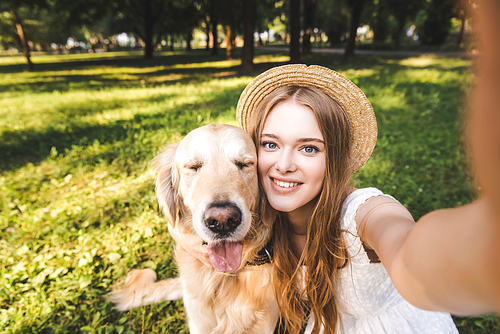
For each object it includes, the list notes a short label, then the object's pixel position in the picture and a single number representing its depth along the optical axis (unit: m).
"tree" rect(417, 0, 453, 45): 27.73
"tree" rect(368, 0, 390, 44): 28.21
